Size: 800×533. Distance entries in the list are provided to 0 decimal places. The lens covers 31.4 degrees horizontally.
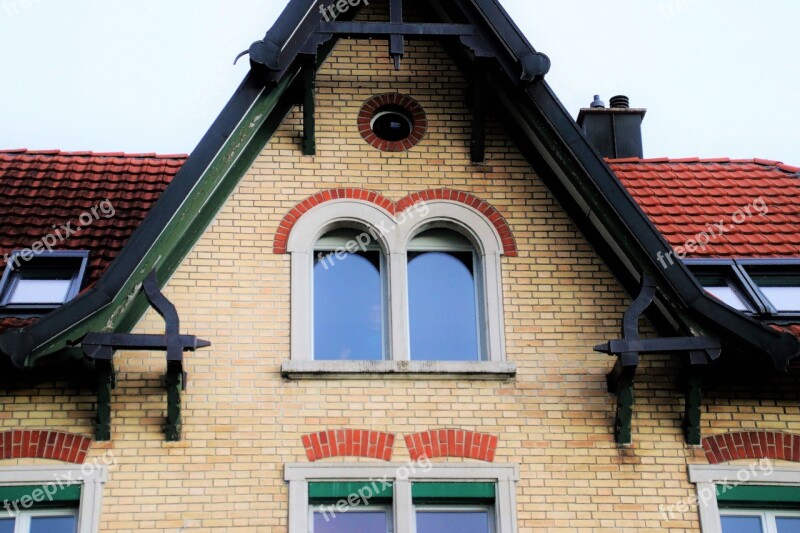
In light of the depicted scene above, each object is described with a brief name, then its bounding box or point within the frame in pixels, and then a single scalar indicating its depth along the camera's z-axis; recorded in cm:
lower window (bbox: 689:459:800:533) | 1211
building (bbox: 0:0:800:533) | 1187
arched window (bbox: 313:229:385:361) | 1285
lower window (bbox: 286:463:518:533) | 1186
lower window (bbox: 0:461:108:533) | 1171
